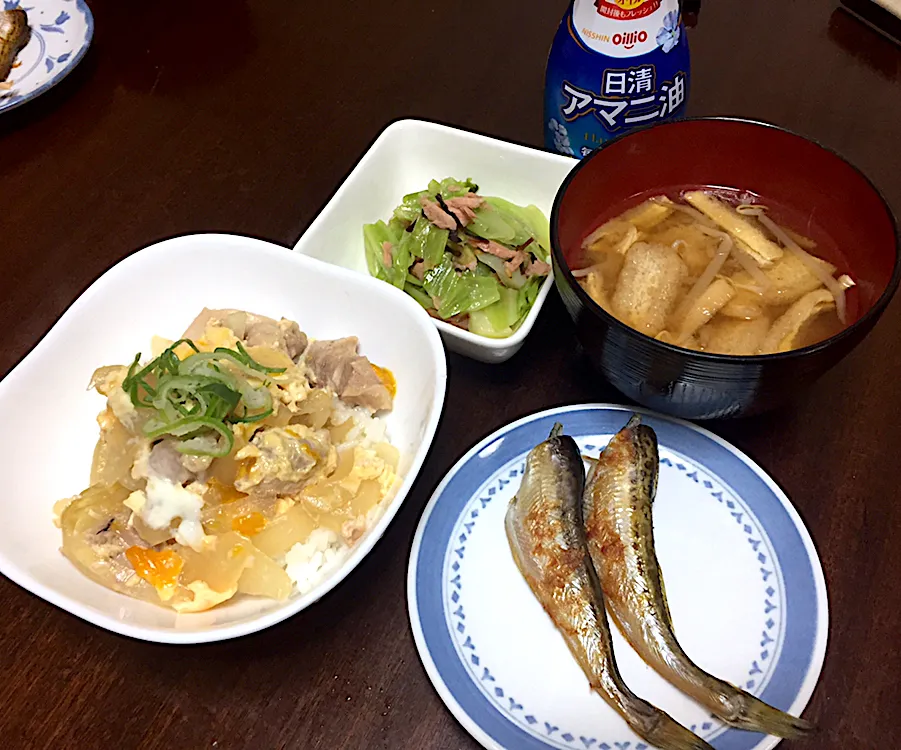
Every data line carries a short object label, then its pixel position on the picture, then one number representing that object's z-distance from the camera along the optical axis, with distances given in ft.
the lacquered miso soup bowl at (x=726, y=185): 0.99
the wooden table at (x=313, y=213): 1.03
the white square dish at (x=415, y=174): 1.38
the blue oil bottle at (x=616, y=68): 1.26
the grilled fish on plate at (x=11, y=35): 1.71
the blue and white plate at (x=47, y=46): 1.67
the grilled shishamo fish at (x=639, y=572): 0.95
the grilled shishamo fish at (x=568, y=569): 0.96
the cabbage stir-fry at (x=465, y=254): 1.30
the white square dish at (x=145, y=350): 1.00
